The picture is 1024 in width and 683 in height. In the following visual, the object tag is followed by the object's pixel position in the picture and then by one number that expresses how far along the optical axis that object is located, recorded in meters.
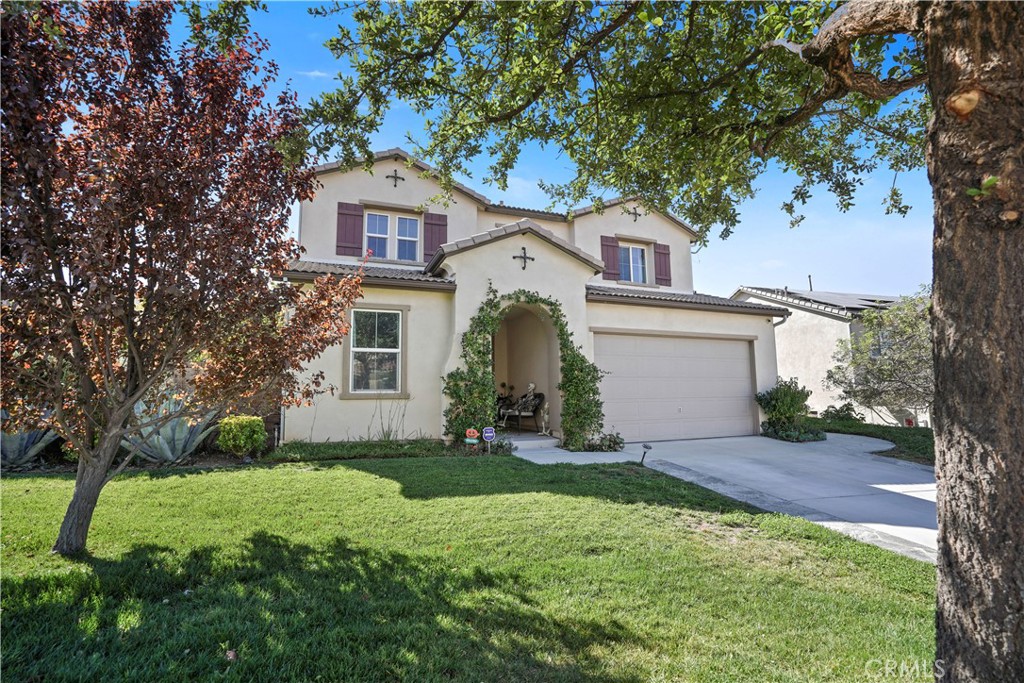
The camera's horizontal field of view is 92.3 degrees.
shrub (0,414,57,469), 7.60
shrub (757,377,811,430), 12.67
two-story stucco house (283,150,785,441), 10.50
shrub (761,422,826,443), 12.08
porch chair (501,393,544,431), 12.27
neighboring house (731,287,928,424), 16.72
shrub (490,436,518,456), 10.02
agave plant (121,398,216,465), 8.01
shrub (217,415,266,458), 8.61
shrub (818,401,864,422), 15.88
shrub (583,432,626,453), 10.66
